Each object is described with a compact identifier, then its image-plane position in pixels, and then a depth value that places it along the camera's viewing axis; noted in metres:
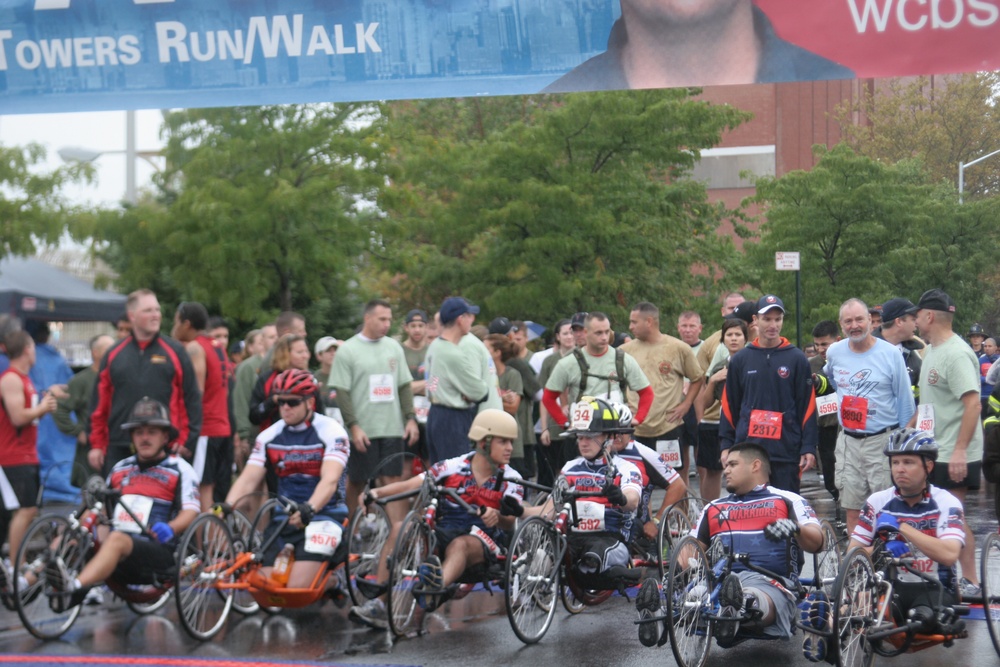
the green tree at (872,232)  32.69
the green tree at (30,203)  24.05
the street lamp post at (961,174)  33.56
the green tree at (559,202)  26.47
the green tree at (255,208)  24.11
